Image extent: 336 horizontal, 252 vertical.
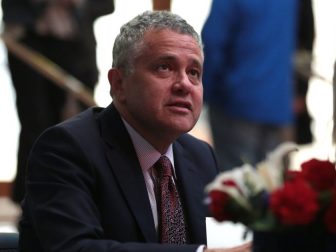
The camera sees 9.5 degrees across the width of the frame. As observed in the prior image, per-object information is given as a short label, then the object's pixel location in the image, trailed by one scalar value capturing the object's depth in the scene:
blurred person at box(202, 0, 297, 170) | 11.03
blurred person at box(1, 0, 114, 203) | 12.65
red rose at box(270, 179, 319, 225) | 3.66
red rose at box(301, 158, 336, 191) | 3.89
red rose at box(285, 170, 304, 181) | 3.89
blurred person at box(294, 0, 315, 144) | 13.52
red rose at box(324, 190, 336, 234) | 3.72
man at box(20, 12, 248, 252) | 5.05
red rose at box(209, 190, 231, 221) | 3.90
